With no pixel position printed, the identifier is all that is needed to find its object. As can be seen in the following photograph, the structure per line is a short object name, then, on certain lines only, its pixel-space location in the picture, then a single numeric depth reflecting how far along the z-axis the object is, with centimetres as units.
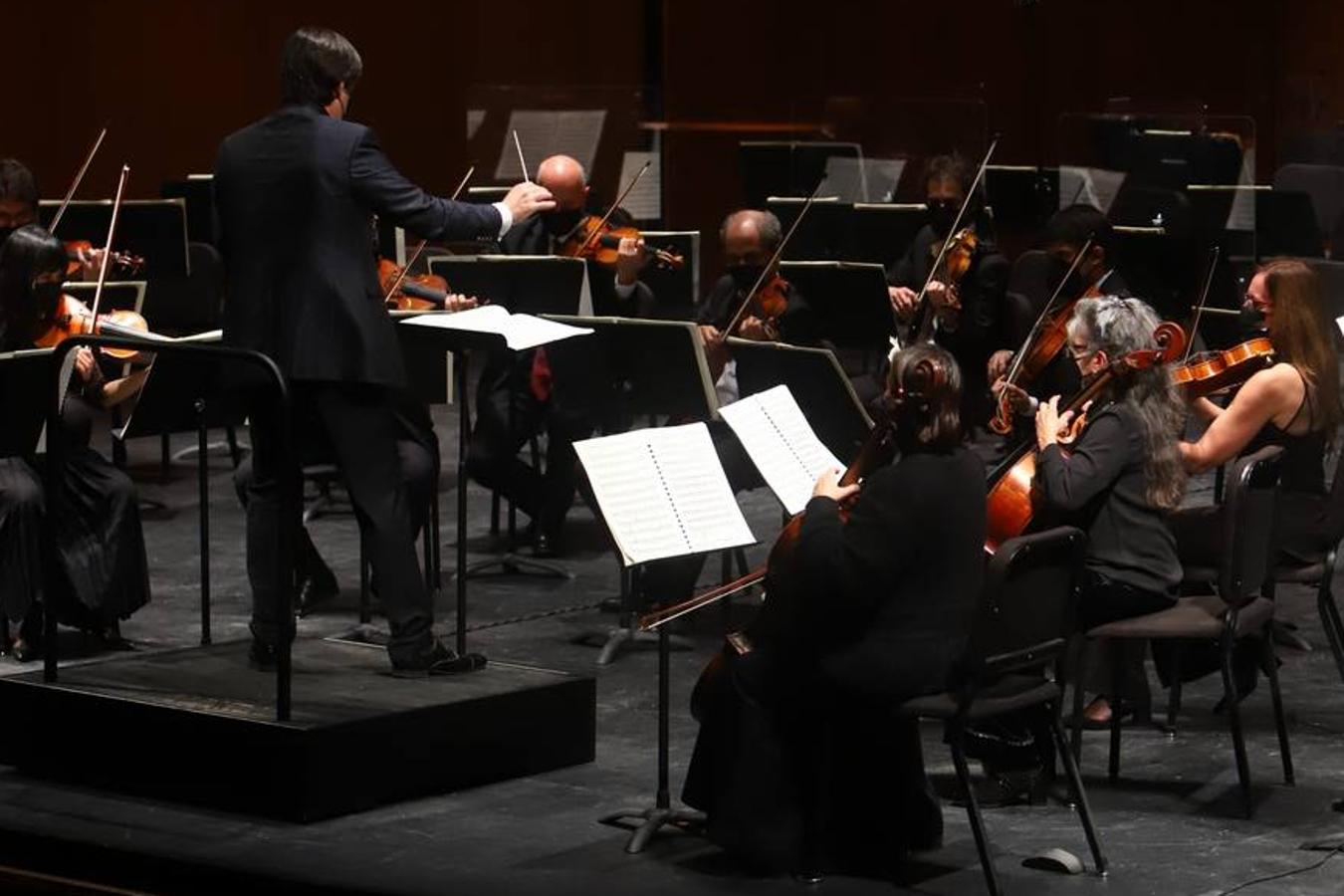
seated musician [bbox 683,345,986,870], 839
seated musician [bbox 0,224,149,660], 1200
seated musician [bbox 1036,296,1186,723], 987
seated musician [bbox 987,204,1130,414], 1341
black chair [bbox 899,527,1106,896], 837
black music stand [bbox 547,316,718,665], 1222
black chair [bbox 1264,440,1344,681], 1086
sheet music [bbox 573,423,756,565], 887
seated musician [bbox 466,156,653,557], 1454
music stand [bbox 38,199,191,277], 1647
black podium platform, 952
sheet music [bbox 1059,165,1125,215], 2006
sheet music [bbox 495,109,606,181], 2186
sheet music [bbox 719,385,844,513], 966
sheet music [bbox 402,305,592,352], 979
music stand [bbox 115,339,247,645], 1198
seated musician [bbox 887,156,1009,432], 1537
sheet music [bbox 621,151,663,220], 2305
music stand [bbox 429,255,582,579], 1362
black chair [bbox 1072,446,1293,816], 961
